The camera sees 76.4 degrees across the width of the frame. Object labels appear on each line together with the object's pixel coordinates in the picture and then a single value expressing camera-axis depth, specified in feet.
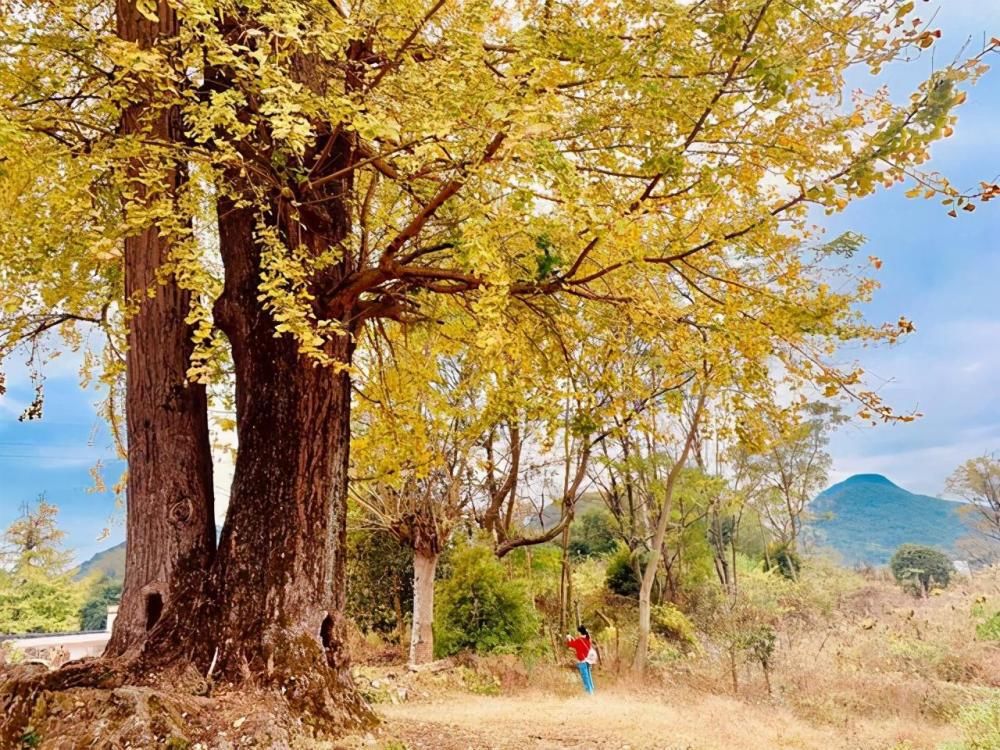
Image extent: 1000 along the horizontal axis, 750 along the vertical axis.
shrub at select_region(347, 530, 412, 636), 47.26
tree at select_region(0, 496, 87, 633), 60.80
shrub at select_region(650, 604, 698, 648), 43.83
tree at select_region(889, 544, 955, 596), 65.57
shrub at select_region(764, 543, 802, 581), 69.21
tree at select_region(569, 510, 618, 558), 65.31
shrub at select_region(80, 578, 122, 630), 67.89
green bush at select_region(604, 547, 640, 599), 52.80
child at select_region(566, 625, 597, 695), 33.01
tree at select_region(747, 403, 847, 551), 70.38
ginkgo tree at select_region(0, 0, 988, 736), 9.34
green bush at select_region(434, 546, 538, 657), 37.58
